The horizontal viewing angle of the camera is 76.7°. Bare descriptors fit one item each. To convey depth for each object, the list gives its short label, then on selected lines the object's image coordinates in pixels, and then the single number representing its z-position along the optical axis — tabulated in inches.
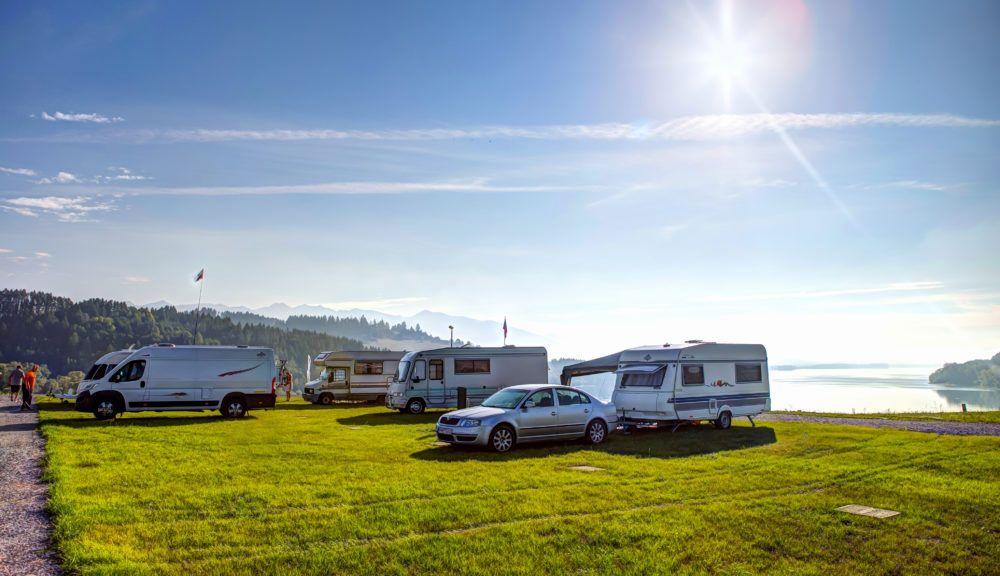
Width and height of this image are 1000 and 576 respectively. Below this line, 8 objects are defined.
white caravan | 770.2
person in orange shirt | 952.9
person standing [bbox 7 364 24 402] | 1015.0
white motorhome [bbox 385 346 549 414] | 1055.6
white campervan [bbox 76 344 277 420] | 869.8
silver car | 582.9
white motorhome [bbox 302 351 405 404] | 1326.3
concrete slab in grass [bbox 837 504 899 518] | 339.9
